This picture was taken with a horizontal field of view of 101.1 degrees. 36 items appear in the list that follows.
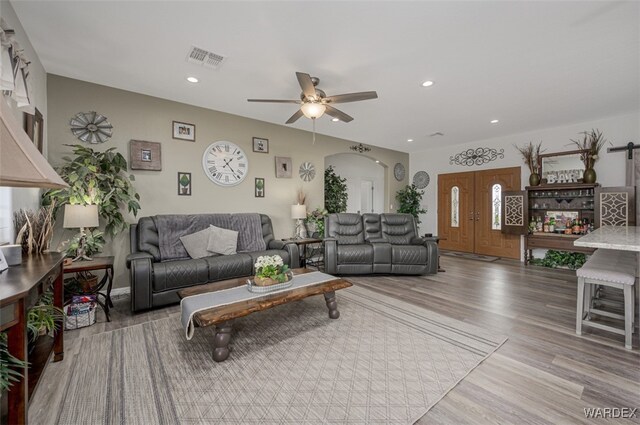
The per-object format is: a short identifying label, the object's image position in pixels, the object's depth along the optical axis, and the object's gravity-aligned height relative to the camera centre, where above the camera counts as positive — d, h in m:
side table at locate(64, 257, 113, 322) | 2.52 -0.54
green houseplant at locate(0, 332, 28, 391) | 1.09 -0.66
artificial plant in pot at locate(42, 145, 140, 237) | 2.77 +0.31
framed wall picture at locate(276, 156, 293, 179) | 4.98 +0.84
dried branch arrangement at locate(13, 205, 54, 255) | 1.92 -0.13
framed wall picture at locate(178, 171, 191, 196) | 3.95 +0.43
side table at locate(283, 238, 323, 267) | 4.42 -0.53
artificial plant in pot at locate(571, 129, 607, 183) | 4.64 +1.05
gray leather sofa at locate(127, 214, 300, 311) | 2.79 -0.67
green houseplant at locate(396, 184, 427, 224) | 7.23 +0.26
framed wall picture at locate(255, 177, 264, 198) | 4.72 +0.44
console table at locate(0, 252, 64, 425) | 1.09 -0.44
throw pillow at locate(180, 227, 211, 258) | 3.46 -0.43
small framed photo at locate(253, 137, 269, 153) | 4.68 +1.20
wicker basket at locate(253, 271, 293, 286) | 2.37 -0.63
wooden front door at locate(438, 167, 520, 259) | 5.84 -0.03
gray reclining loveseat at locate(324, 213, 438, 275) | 4.29 -0.76
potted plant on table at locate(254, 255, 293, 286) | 2.39 -0.57
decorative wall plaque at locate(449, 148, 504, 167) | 5.99 +1.28
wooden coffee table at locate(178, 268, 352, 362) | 1.91 -0.74
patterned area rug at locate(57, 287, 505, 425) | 1.50 -1.13
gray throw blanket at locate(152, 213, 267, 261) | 3.45 -0.24
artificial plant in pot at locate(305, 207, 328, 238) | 5.12 -0.22
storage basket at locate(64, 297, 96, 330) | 2.51 -0.98
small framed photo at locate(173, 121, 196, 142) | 3.90 +1.22
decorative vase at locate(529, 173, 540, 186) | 5.18 +0.60
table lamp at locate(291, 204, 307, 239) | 4.73 -0.02
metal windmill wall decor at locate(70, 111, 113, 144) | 3.21 +1.06
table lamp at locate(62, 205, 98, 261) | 2.64 -0.04
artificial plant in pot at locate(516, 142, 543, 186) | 5.20 +1.01
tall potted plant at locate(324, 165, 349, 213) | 6.04 +0.41
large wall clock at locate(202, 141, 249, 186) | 4.21 +0.80
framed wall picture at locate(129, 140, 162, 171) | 3.55 +0.78
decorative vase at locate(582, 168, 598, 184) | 4.60 +0.59
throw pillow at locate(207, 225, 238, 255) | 3.60 -0.41
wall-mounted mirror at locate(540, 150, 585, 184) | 4.94 +0.82
